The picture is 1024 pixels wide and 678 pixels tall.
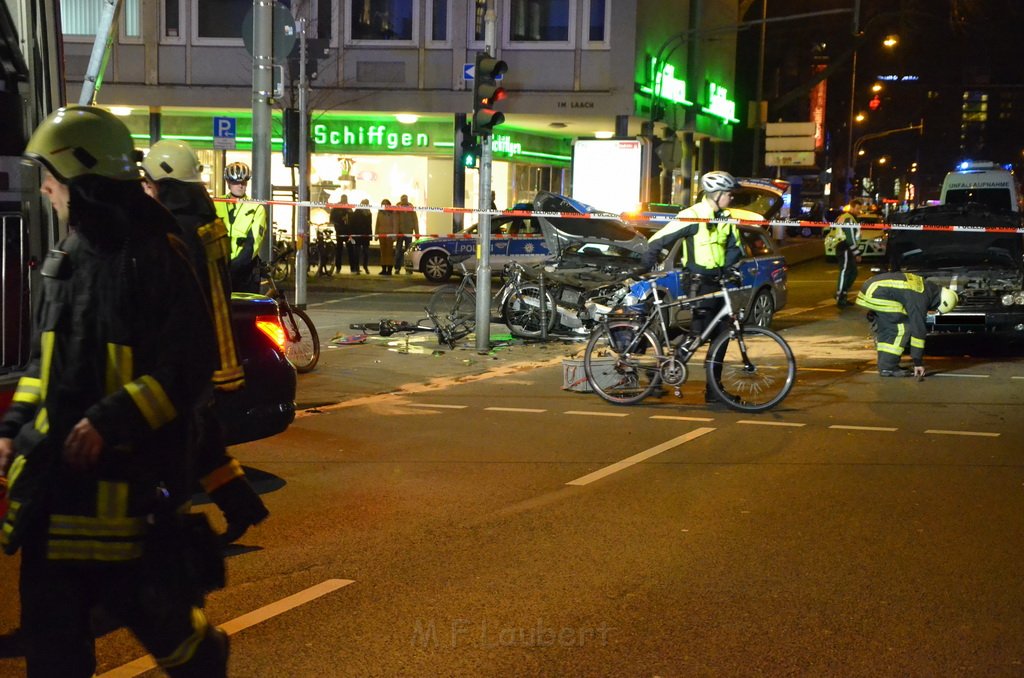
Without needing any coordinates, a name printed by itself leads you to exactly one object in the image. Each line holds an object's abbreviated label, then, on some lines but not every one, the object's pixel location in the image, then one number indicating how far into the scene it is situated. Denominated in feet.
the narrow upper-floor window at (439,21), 102.94
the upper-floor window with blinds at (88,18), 102.83
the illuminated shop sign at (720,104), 131.85
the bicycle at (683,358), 33.17
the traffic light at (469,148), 46.93
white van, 112.88
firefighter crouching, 39.73
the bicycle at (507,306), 47.50
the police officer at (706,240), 33.22
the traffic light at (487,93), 44.93
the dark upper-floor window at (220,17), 102.99
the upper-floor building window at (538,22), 102.22
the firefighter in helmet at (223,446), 11.93
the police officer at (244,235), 31.48
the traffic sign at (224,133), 57.88
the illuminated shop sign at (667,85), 102.24
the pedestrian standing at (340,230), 89.35
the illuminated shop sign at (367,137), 109.50
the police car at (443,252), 84.14
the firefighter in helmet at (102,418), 10.11
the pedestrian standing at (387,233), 90.17
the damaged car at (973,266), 44.45
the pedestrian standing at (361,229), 90.04
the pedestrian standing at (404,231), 91.97
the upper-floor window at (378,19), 103.35
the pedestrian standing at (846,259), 66.59
